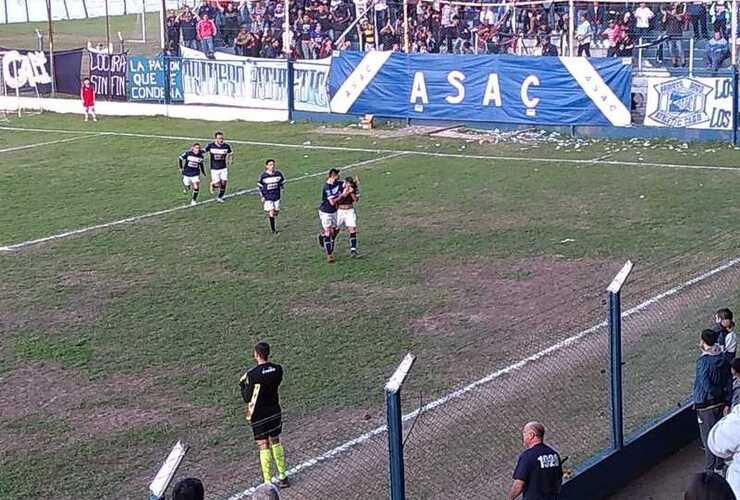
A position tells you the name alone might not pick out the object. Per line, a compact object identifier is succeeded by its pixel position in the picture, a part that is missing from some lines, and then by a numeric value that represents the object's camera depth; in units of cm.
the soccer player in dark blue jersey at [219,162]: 2558
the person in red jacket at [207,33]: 4344
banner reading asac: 3353
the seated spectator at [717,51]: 3369
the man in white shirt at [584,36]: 3641
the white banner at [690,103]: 3130
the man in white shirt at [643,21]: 3612
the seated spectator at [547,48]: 3709
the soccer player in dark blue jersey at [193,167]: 2533
